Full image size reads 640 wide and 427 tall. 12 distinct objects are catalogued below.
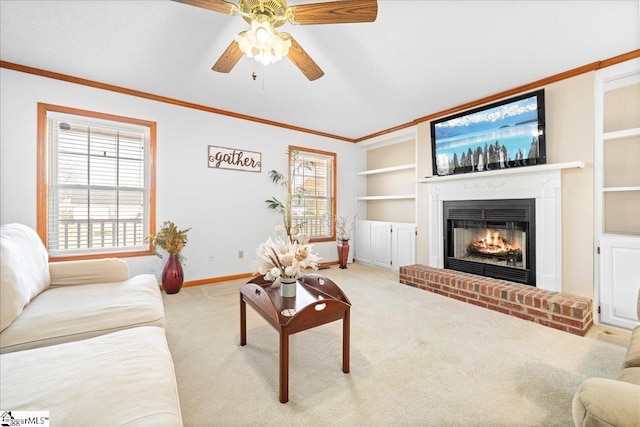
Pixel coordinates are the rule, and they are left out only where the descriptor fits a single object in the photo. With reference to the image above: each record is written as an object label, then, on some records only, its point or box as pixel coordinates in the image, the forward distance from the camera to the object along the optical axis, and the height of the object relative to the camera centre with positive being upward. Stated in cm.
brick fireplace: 246 -74
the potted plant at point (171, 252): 333 -46
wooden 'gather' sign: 391 +88
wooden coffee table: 152 -60
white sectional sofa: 86 -60
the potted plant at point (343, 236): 496 -41
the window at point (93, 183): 297 +41
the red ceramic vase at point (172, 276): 332 -76
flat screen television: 296 +99
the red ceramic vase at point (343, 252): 495 -68
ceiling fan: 151 +119
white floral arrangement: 183 -31
